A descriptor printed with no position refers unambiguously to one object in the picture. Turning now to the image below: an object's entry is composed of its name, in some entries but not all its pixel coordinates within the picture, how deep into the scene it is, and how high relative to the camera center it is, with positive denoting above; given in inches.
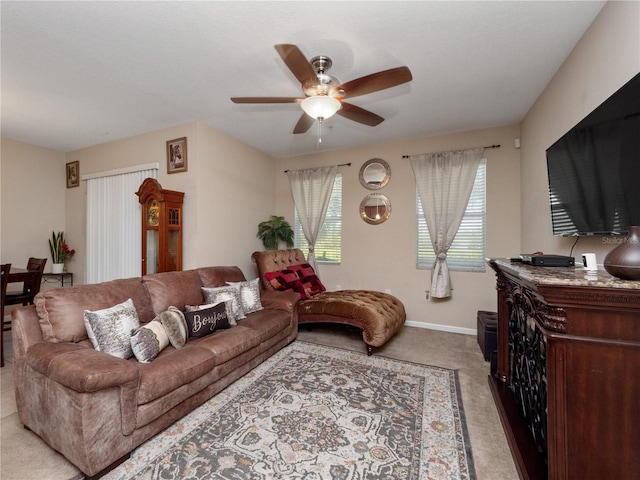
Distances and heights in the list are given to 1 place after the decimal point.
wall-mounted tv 50.3 +15.8
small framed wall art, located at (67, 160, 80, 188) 173.2 +45.5
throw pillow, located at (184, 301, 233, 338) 89.6 -26.7
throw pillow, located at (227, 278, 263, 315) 116.1 -23.5
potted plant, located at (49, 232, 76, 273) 169.9 -5.0
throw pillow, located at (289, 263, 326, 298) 149.7 -21.8
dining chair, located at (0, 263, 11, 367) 102.0 -13.8
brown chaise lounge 112.7 -30.7
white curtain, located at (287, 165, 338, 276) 177.0 +30.3
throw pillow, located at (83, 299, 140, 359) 70.1 -23.0
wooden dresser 40.9 -21.0
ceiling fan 66.8 +43.7
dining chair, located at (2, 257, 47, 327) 116.6 -21.6
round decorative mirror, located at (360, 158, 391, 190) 164.1 +41.8
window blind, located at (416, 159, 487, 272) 144.6 +2.4
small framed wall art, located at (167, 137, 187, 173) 135.9 +45.1
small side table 168.9 -21.2
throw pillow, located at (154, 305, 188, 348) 81.9 -25.9
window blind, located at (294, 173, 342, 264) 179.0 +5.8
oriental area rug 57.2 -48.2
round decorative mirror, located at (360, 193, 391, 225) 164.1 +20.4
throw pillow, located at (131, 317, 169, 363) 71.4 -27.1
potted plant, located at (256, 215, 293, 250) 177.2 +6.8
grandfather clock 127.6 +7.5
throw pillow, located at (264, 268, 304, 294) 139.6 -20.6
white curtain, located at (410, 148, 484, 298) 143.2 +25.1
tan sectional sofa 53.8 -31.7
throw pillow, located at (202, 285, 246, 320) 105.3 -21.6
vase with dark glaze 40.5 -3.1
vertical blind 148.2 +10.8
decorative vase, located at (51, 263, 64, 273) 169.2 -14.5
